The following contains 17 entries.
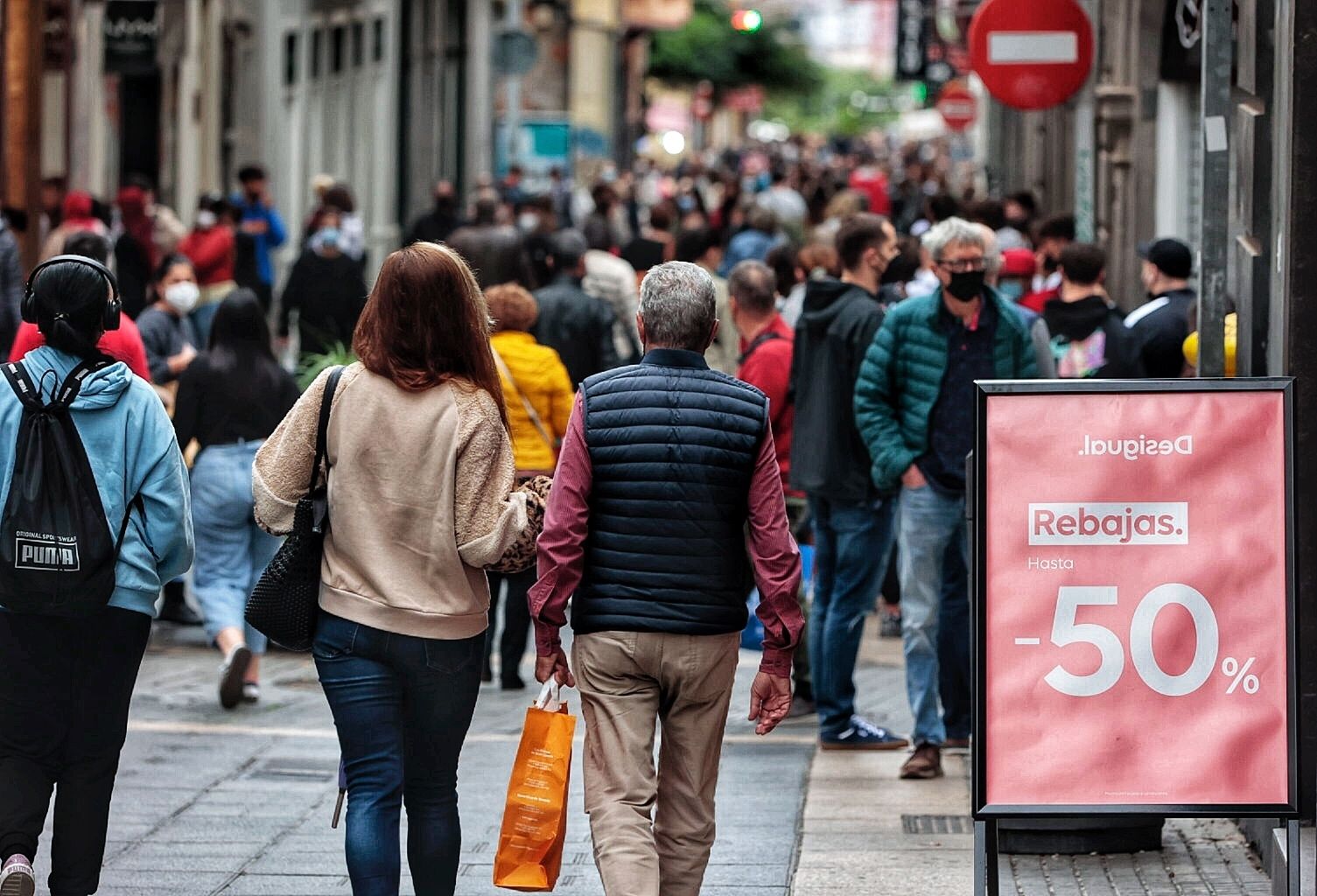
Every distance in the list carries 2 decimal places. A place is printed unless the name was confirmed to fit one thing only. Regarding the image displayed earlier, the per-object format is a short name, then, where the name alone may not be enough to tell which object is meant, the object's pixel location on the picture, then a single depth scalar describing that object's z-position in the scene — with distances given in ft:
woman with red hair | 37.35
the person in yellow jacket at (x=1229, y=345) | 50.98
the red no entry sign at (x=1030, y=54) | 84.84
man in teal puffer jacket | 54.13
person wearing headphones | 38.91
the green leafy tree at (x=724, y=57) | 502.38
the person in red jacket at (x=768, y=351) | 63.51
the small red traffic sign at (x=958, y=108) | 239.95
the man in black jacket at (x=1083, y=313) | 71.36
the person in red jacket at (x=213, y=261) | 109.09
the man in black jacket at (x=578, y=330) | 76.59
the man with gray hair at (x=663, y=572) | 37.60
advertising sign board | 37.32
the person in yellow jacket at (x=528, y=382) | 65.67
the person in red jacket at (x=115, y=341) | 55.67
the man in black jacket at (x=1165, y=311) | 63.05
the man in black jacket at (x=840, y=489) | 58.23
